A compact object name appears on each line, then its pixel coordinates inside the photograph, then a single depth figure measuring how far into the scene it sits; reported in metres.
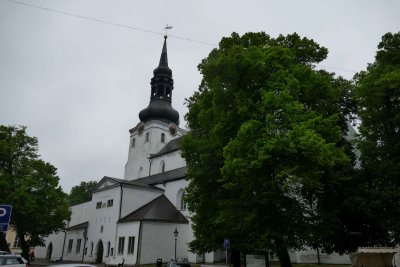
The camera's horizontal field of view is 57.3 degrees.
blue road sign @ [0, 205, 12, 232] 13.34
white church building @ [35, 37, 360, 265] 34.88
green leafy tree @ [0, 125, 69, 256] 31.66
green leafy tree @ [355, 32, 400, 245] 16.88
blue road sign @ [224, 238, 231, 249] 17.16
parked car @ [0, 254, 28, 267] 14.92
